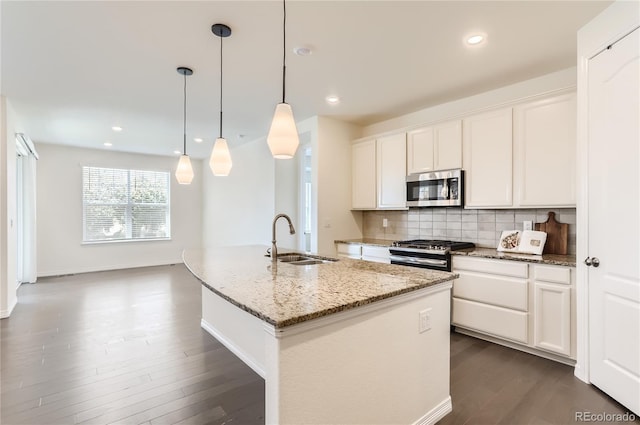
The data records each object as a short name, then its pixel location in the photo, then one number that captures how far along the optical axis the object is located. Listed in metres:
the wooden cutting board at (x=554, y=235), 2.97
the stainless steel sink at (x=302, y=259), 2.69
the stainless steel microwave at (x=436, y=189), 3.51
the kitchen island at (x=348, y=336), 1.25
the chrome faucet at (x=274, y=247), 2.56
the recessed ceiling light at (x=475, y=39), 2.43
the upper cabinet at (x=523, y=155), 2.78
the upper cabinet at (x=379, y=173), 4.10
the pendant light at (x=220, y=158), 2.81
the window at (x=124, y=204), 6.75
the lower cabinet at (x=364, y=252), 3.89
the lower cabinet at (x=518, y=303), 2.59
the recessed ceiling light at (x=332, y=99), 3.71
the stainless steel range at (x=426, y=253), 3.24
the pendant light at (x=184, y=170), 3.29
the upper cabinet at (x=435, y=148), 3.54
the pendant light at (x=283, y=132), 1.89
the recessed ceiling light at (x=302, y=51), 2.61
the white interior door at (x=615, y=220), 1.99
